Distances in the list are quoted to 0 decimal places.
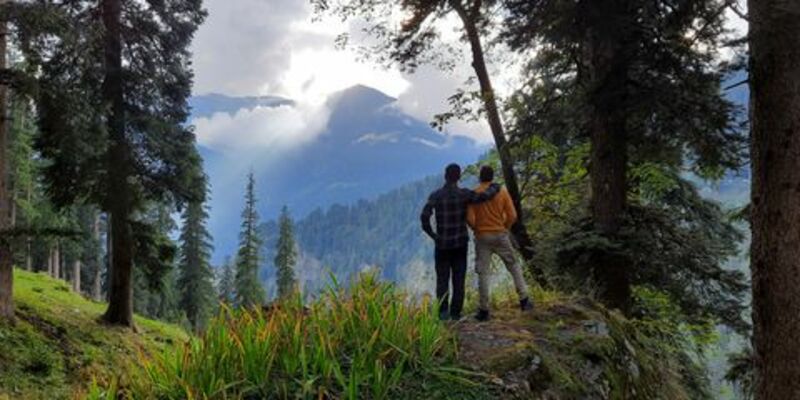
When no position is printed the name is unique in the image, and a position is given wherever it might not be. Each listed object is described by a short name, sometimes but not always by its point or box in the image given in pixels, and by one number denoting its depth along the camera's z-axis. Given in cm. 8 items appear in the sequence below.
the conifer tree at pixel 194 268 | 4744
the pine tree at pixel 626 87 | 910
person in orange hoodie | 680
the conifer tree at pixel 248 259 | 4553
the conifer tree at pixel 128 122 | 1680
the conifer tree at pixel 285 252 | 5119
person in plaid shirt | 671
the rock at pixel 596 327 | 544
